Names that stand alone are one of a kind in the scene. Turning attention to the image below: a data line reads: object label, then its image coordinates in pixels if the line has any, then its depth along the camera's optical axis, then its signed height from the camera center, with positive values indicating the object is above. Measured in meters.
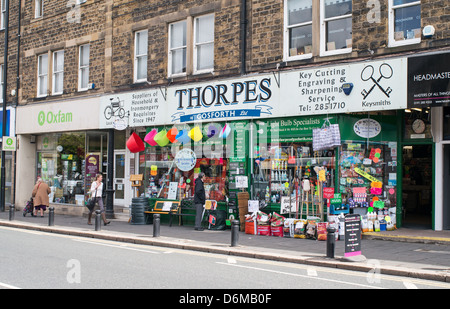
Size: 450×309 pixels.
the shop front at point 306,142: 14.09 +0.91
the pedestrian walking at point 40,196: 21.27 -1.14
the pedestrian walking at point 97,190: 18.17 -0.73
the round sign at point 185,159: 17.92 +0.40
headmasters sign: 12.34 +2.26
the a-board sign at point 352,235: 10.52 -1.25
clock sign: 14.37 +1.34
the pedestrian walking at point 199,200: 16.50 -0.92
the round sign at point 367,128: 14.55 +1.26
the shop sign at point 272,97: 13.47 +2.30
